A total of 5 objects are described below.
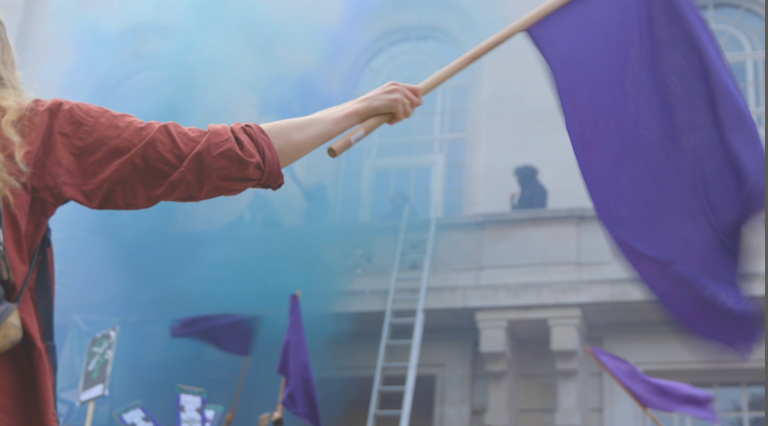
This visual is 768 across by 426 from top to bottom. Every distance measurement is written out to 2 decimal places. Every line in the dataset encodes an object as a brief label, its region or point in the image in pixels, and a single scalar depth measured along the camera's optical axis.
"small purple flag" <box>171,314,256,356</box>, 7.23
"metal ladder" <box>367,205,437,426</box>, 7.37
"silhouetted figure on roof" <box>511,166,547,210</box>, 7.54
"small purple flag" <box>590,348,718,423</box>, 5.48
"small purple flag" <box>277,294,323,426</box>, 5.95
